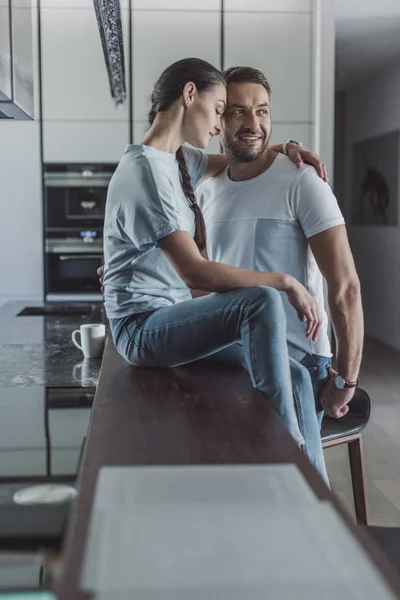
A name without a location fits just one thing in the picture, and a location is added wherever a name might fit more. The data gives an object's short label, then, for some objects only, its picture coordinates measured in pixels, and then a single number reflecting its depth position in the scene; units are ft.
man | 6.97
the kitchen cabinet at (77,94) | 16.25
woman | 5.18
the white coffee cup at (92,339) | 8.00
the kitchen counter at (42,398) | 4.31
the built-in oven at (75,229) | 16.72
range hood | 7.57
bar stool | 8.06
